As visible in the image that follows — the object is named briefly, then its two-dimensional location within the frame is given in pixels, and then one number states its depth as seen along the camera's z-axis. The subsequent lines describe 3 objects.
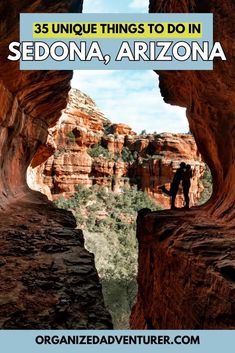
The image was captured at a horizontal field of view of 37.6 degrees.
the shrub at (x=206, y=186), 43.94
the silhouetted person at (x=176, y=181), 11.54
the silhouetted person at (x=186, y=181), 11.70
